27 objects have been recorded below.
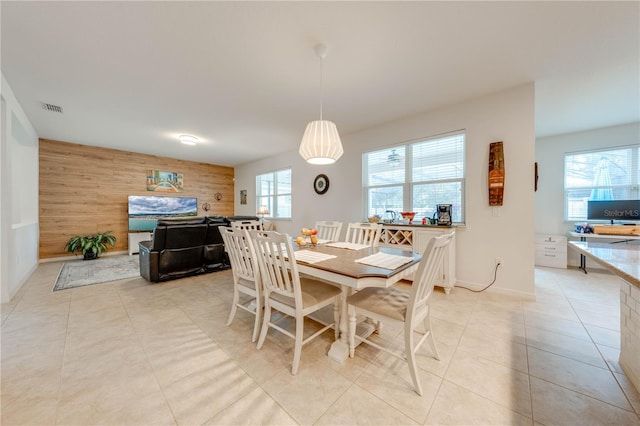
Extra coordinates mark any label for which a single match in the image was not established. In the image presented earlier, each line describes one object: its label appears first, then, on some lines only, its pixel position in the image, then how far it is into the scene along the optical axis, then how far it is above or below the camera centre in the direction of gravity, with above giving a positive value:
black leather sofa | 3.41 -0.62
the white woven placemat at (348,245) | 2.35 -0.36
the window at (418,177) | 3.41 +0.56
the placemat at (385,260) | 1.67 -0.38
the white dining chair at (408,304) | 1.43 -0.66
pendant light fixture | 2.18 +0.67
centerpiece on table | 2.46 -0.30
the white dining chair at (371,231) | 2.63 -0.24
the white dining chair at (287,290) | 1.61 -0.63
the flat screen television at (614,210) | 3.79 +0.03
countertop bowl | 3.52 -0.06
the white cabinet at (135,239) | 5.67 -0.73
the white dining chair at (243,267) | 1.90 -0.50
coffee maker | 3.23 -0.04
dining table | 1.48 -0.39
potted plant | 5.00 -0.77
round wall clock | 4.94 +0.57
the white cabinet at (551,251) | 4.19 -0.72
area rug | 3.48 -1.08
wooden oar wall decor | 2.93 +0.48
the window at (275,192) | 6.10 +0.50
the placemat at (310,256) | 1.82 -0.38
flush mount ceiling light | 4.61 +1.43
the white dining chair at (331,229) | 3.11 -0.25
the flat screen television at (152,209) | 5.84 +0.02
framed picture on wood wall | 6.26 +0.80
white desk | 3.53 -0.41
